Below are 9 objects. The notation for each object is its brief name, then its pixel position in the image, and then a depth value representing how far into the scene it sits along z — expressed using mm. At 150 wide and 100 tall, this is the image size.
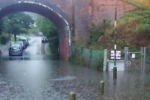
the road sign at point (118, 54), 19245
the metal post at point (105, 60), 19427
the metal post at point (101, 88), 11428
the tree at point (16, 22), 58897
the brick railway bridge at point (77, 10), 29016
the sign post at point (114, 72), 15255
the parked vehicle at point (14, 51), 38125
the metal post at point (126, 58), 19831
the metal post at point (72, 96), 8664
